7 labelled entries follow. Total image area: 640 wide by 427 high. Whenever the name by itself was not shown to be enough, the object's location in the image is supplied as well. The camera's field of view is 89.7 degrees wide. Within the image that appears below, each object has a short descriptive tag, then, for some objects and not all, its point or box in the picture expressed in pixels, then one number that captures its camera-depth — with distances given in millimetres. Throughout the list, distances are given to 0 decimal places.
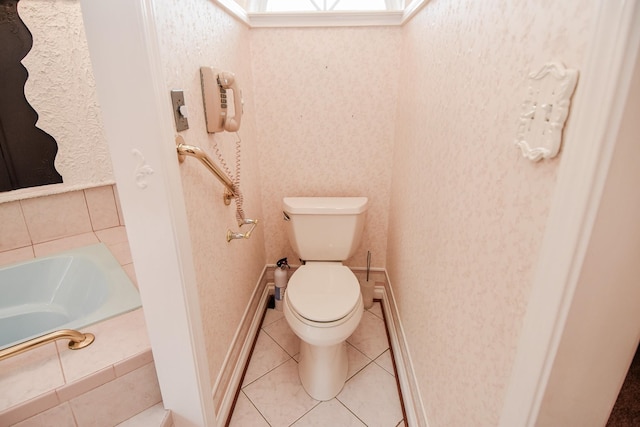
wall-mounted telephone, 1111
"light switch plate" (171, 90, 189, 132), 889
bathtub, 1546
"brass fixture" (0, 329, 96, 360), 952
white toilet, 1416
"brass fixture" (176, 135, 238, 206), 910
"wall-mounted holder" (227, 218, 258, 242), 1346
